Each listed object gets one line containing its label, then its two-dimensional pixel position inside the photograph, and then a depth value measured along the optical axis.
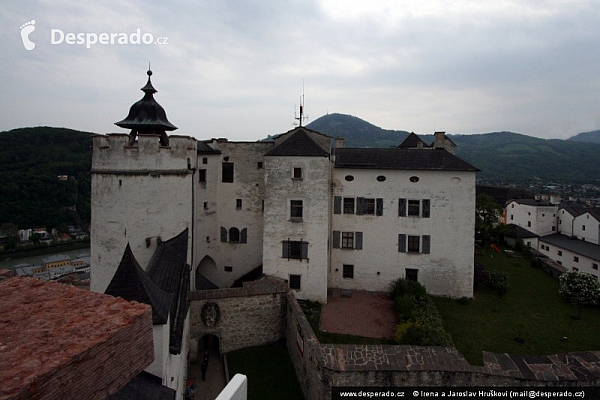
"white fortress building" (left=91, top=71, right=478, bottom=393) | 16.23
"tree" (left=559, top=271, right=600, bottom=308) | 20.34
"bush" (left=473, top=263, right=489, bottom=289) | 22.69
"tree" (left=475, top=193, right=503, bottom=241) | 36.71
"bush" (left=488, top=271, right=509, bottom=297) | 21.95
